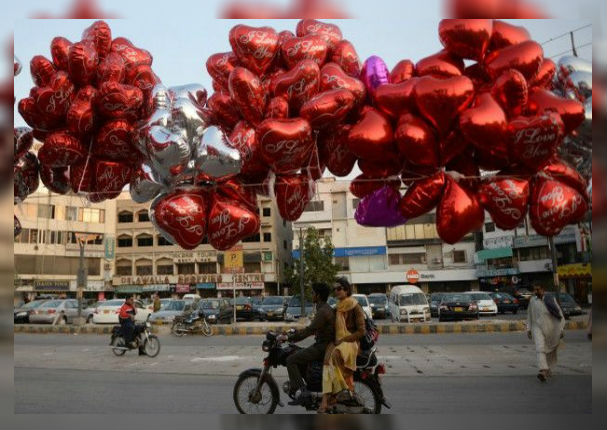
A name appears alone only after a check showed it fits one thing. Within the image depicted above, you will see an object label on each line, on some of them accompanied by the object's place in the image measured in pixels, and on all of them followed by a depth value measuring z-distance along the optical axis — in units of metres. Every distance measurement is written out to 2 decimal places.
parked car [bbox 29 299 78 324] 16.25
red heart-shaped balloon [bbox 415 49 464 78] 3.01
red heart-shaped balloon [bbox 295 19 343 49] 3.34
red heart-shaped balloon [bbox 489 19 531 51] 3.01
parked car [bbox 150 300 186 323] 15.12
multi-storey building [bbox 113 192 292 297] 21.86
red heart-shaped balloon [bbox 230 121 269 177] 3.16
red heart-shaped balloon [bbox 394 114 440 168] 2.96
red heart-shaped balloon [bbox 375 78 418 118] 3.01
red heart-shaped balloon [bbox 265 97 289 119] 3.12
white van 14.18
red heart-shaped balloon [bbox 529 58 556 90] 3.04
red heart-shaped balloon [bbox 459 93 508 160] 2.84
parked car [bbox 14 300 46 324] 16.39
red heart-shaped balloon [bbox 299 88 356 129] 3.03
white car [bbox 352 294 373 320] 14.01
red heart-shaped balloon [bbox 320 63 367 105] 3.14
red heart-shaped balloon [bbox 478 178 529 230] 3.01
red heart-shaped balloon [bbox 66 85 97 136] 3.39
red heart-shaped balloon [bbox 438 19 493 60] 2.92
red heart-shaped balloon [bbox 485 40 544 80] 2.92
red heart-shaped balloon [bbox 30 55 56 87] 3.46
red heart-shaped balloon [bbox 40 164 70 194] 3.89
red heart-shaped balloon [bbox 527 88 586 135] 2.93
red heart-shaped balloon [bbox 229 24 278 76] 3.12
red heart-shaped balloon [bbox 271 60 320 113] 3.09
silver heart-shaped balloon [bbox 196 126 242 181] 3.10
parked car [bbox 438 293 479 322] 14.33
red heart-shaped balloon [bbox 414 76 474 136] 2.88
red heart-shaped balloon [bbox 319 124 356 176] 3.28
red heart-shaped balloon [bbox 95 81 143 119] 3.32
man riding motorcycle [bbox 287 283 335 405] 3.89
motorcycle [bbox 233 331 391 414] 3.90
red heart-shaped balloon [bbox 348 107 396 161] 3.02
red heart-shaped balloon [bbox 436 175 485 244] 3.00
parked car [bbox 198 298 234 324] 15.40
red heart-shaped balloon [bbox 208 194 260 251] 3.21
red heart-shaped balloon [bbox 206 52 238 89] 3.31
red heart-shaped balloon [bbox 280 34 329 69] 3.20
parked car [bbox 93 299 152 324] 15.93
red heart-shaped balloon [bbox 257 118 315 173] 3.02
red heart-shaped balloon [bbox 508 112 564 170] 2.83
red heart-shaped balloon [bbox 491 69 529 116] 2.86
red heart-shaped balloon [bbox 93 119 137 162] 3.44
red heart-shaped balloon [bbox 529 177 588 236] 2.96
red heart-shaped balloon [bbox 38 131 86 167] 3.50
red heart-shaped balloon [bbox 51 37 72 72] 3.46
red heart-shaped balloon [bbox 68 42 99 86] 3.36
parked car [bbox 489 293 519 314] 16.95
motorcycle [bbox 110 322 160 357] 8.73
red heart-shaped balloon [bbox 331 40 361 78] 3.33
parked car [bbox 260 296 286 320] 17.39
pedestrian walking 5.69
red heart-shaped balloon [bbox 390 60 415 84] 3.15
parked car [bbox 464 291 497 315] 14.74
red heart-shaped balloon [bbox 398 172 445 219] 3.08
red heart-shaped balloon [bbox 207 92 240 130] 3.29
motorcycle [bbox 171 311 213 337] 12.76
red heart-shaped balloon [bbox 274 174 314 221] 3.35
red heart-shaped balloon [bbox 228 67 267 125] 3.05
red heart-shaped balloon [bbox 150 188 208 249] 3.16
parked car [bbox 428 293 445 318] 16.62
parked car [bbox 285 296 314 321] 16.28
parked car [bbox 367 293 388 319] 17.14
